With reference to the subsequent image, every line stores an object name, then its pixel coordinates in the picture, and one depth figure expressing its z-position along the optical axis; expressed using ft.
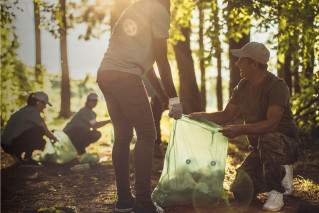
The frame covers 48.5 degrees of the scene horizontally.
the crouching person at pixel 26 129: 16.87
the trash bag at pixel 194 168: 9.62
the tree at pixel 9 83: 22.75
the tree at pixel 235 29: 16.39
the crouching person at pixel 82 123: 18.80
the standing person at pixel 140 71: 8.57
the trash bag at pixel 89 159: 17.38
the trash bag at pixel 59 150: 17.53
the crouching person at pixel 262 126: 9.51
